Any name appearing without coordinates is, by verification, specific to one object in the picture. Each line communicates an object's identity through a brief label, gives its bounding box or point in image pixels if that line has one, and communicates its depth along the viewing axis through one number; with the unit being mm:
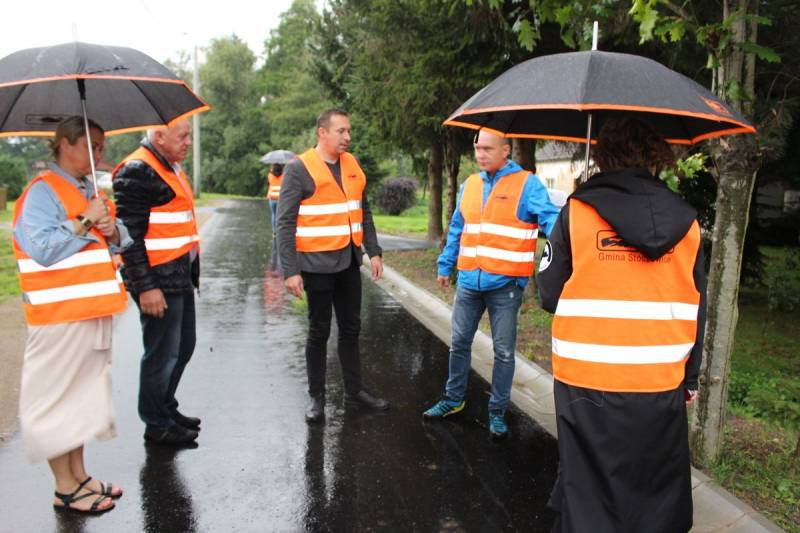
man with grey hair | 3936
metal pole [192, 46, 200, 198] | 36656
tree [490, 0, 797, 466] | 3703
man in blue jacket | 4328
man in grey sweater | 4602
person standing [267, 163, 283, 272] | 13259
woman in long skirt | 3262
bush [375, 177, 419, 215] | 31078
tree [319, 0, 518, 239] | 7664
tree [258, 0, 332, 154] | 46062
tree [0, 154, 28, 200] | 32312
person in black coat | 2514
